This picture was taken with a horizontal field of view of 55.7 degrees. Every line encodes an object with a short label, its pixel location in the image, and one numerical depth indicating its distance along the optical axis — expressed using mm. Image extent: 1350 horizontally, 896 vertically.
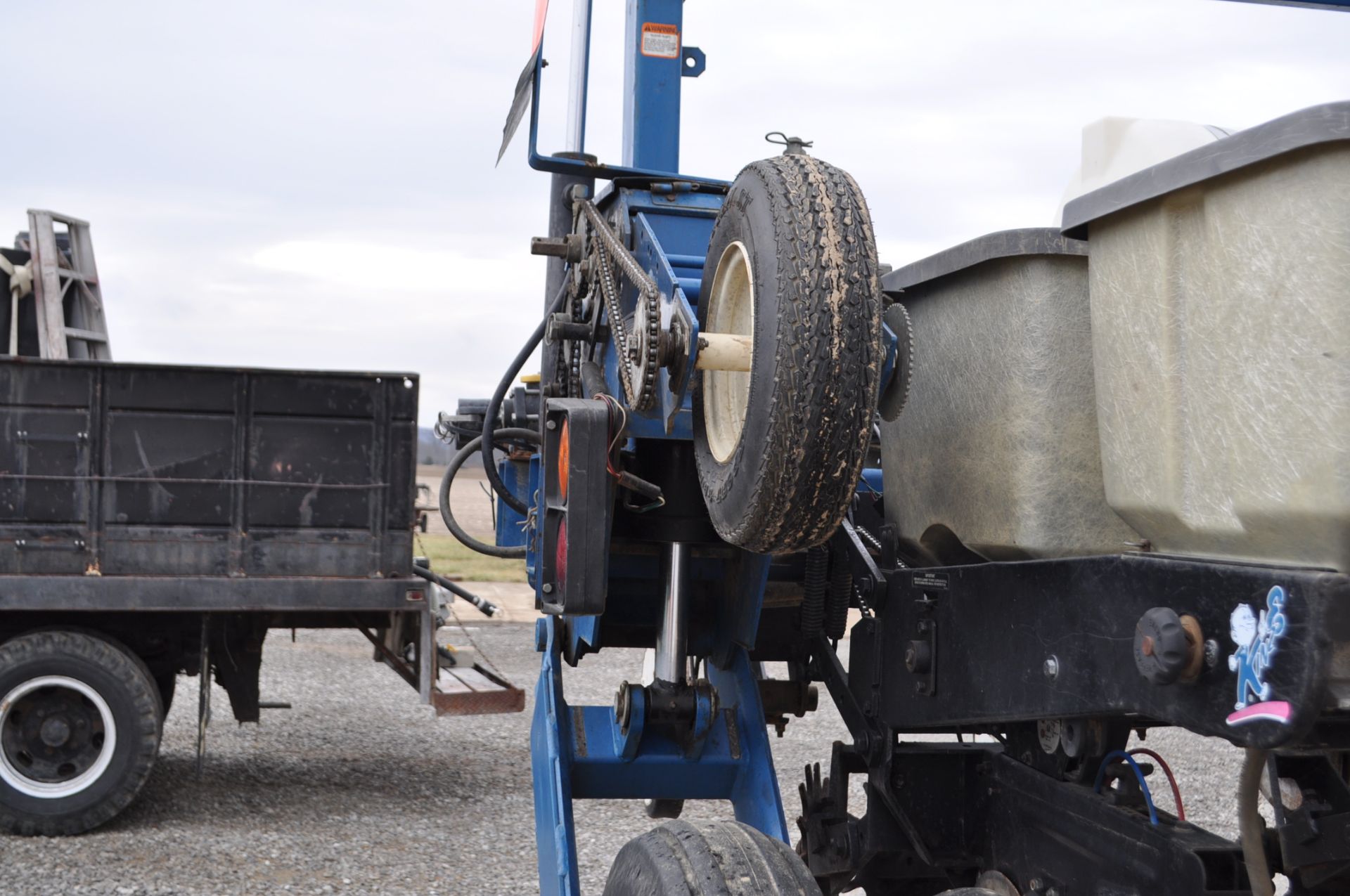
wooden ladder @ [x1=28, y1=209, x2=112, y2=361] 7262
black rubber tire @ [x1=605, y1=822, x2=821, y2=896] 2359
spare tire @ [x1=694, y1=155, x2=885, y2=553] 2018
